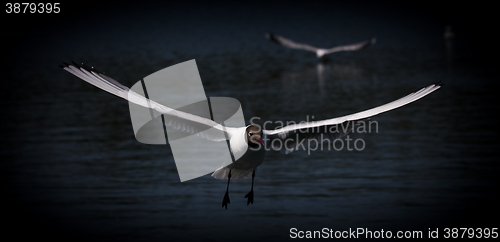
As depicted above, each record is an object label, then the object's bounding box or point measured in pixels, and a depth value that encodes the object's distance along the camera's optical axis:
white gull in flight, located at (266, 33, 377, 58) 60.94
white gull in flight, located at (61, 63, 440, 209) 15.23
